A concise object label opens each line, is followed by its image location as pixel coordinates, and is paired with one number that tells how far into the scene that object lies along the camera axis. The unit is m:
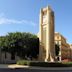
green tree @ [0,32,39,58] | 18.66
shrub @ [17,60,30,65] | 13.60
